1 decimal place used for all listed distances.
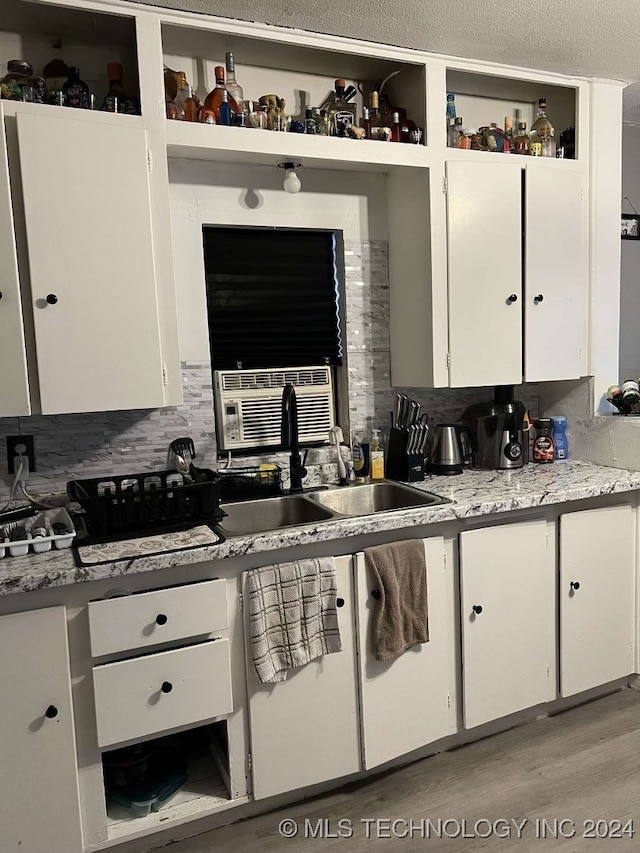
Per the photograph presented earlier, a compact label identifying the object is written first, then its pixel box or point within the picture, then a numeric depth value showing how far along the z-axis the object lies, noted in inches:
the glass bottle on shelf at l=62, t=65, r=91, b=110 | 76.8
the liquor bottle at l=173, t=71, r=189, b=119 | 83.3
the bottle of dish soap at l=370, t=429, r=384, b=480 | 102.7
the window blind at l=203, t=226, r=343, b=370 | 98.3
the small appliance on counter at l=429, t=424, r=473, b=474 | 105.0
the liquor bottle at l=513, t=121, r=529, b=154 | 104.9
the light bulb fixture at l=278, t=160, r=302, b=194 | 94.0
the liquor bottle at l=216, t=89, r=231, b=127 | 85.2
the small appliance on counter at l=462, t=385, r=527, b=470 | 106.5
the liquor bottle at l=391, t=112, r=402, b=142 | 95.8
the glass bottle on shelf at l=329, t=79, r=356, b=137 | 93.0
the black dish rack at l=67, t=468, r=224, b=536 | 73.9
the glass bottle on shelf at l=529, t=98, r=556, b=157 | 105.5
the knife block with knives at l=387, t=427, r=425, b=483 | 99.6
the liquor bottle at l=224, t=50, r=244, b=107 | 85.3
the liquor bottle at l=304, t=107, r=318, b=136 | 90.4
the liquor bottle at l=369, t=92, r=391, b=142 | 94.2
